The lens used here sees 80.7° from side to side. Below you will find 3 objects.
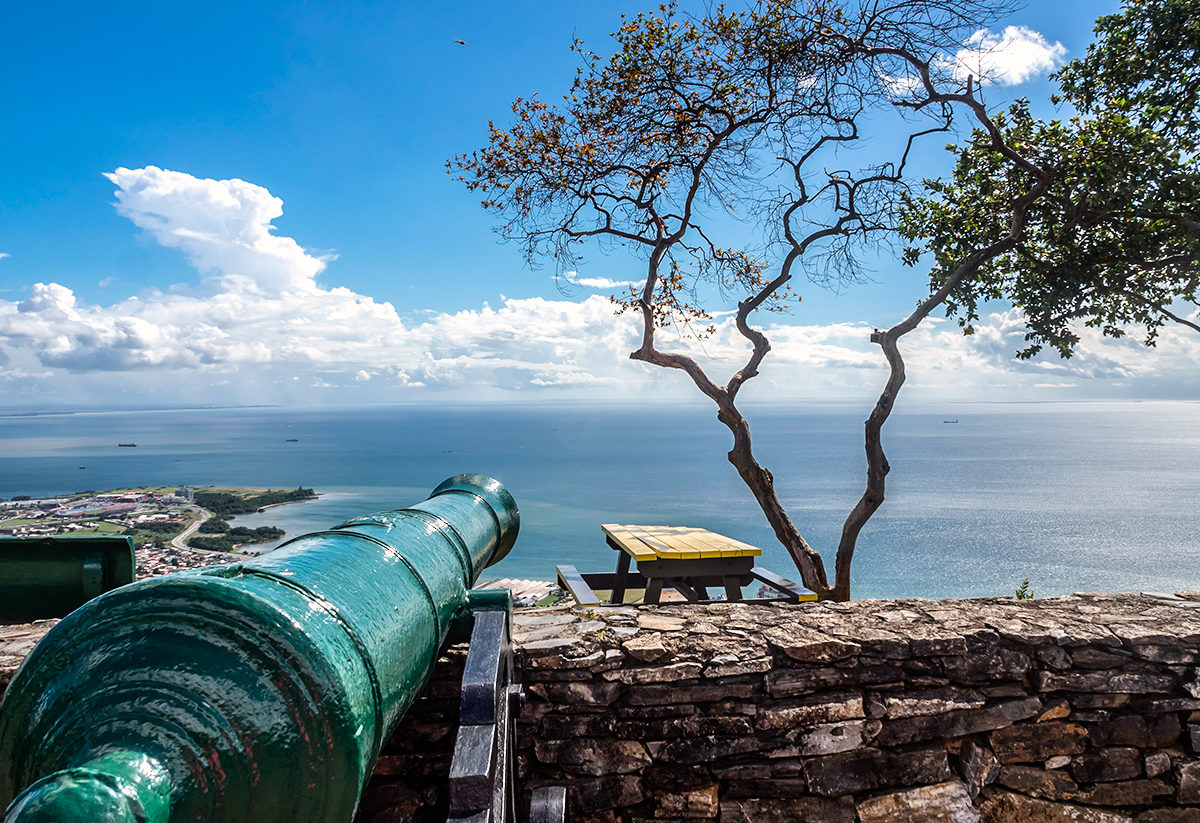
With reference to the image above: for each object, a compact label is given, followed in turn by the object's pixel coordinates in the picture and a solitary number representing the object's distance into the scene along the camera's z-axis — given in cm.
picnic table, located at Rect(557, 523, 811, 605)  544
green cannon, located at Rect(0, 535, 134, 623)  222
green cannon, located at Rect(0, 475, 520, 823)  111
